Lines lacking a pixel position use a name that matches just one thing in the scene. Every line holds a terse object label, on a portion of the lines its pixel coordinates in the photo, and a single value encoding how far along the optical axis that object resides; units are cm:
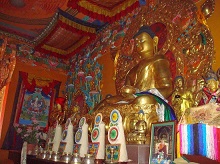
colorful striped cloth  163
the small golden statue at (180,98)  284
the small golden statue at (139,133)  247
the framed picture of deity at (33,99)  589
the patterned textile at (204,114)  214
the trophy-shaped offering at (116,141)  229
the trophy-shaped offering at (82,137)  282
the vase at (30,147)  450
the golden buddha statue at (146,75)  328
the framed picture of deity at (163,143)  199
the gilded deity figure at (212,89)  244
